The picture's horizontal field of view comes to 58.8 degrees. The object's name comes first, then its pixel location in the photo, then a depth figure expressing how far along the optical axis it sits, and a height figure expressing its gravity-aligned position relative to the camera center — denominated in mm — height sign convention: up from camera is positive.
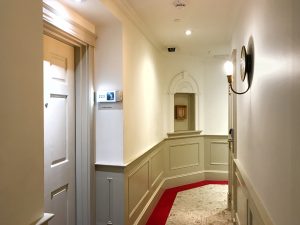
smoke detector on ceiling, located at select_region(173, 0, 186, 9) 2592 +1111
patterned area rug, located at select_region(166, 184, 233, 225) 3518 -1372
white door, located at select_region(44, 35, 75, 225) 2145 -126
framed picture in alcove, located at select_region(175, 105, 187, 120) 5396 +73
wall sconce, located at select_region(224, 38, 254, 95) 1941 +393
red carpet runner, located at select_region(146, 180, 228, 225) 3510 -1362
